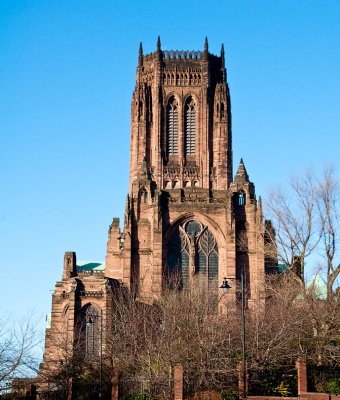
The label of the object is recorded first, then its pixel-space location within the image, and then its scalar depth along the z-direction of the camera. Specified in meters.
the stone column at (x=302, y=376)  45.12
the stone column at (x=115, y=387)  46.19
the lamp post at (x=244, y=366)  41.56
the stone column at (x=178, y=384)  44.25
